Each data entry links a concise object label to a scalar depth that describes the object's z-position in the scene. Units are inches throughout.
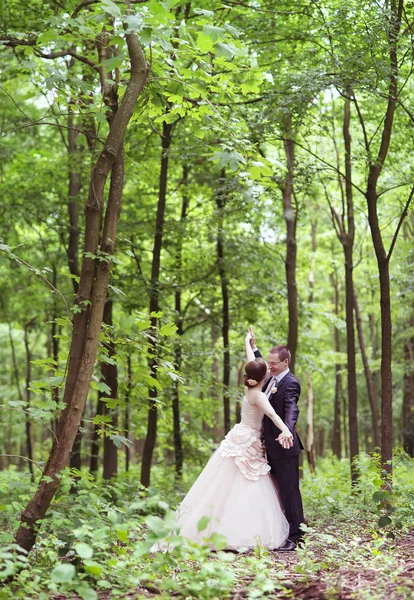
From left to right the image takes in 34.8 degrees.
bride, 277.6
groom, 286.5
